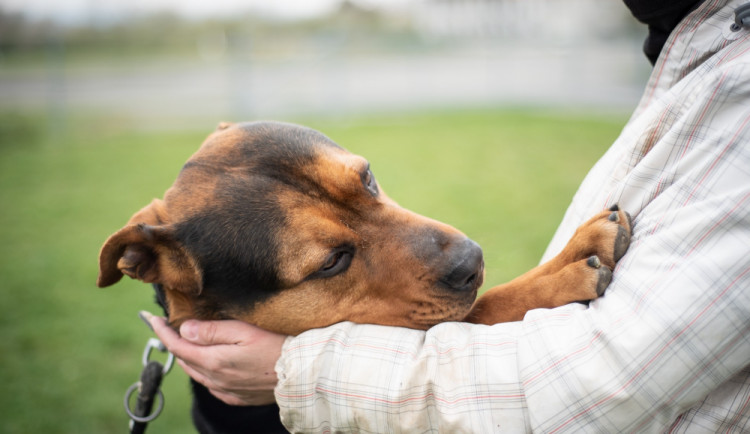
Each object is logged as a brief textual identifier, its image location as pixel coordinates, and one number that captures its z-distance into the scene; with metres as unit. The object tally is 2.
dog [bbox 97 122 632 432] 0.75
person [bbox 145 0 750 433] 0.61
